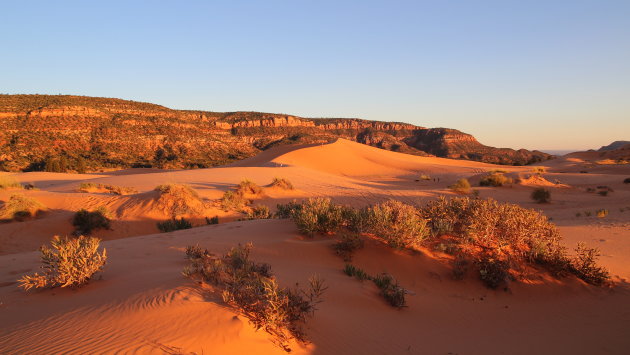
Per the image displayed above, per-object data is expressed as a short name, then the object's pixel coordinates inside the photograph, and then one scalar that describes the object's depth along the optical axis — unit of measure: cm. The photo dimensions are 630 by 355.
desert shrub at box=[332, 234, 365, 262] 612
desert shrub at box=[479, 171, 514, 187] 2192
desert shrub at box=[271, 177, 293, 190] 1911
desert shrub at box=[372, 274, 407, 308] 472
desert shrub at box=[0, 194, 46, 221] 1122
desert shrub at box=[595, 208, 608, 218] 1222
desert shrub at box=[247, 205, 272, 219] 1202
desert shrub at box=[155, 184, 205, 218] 1270
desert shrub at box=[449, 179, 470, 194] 1932
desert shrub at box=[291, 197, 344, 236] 711
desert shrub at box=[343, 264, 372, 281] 530
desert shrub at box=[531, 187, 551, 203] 1678
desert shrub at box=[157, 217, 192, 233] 1077
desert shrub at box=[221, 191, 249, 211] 1432
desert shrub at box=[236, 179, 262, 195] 1716
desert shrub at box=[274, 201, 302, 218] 930
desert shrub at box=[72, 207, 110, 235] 1082
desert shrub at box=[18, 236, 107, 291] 414
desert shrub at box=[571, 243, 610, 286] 578
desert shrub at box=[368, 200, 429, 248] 604
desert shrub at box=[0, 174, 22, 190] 1541
